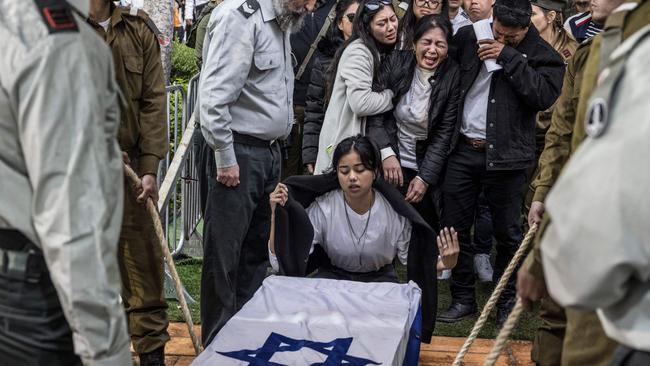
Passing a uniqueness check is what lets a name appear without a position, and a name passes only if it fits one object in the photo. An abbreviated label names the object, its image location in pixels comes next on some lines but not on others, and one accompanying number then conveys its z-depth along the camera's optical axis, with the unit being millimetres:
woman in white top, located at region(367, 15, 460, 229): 5844
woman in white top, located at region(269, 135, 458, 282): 5324
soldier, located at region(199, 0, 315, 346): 4754
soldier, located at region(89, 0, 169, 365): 4477
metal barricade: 6660
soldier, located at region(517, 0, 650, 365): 2508
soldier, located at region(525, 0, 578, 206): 6301
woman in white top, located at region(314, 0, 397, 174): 5793
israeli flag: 4234
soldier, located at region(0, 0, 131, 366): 2082
